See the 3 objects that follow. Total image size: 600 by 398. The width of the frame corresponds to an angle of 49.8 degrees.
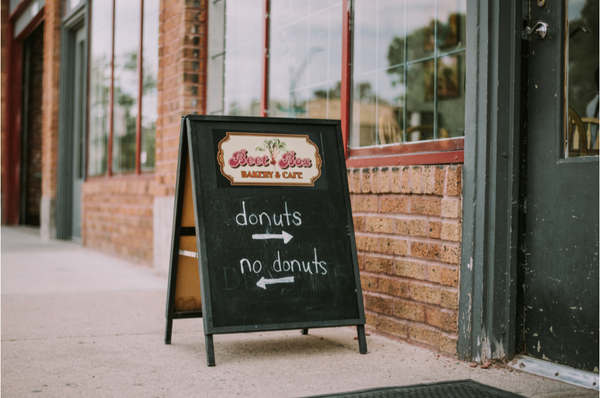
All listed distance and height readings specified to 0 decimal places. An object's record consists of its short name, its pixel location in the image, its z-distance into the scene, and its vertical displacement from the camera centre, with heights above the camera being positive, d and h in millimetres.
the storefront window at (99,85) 8867 +1603
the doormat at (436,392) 2635 -799
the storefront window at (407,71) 3713 +793
